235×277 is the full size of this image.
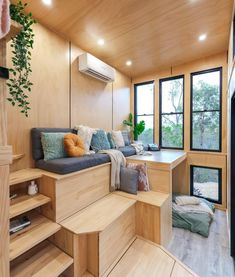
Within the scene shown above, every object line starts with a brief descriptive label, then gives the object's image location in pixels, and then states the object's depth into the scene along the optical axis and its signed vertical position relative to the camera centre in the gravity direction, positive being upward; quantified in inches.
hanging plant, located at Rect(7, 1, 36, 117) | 45.2 +31.5
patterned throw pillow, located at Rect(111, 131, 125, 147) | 128.7 -2.1
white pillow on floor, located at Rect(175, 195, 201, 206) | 110.0 -46.5
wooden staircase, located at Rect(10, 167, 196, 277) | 53.6 -40.4
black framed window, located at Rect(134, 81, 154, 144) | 159.9 +31.3
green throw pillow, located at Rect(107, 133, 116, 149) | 125.6 -3.7
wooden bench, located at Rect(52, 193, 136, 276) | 56.9 -40.0
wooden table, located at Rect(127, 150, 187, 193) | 87.7 -20.0
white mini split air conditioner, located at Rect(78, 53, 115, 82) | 104.9 +50.3
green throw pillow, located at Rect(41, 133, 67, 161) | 76.3 -4.6
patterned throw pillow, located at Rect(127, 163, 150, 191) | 90.5 -24.6
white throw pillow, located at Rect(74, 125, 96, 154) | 97.2 +1.7
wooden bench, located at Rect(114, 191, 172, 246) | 74.3 -40.0
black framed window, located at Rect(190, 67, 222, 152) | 124.0 +22.2
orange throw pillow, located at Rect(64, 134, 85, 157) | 80.0 -4.9
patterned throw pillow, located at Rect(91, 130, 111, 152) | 104.5 -3.2
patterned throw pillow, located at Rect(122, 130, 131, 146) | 143.2 -0.5
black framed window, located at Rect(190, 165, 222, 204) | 123.1 -38.8
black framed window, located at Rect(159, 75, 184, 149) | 141.7 +22.7
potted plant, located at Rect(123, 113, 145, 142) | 158.9 +10.4
